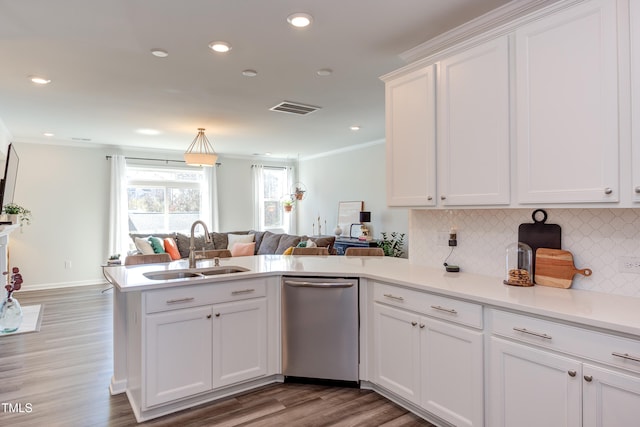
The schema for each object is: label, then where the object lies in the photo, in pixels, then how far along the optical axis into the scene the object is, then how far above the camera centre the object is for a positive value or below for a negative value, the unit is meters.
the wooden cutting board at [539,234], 2.21 -0.09
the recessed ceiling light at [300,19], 2.35 +1.29
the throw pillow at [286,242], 6.35 -0.40
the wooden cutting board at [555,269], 2.10 -0.29
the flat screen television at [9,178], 3.83 +0.46
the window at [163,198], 7.28 +0.43
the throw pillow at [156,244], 6.27 -0.43
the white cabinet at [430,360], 1.99 -0.85
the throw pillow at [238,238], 7.29 -0.38
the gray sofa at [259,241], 6.32 -0.40
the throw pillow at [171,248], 6.48 -0.51
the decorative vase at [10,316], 3.98 -1.05
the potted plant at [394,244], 6.29 -0.44
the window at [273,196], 8.58 +0.53
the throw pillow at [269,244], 6.73 -0.46
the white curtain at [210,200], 7.88 +0.40
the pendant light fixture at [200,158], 5.39 +0.89
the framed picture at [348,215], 7.18 +0.08
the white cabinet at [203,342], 2.34 -0.83
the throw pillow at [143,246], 6.19 -0.45
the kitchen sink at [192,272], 2.76 -0.41
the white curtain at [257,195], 8.48 +0.55
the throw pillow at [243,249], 6.90 -0.56
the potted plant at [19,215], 5.07 +0.09
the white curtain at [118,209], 6.82 +0.19
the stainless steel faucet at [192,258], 2.96 -0.31
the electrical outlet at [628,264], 1.91 -0.24
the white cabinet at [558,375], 1.45 -0.68
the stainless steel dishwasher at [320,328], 2.71 -0.81
